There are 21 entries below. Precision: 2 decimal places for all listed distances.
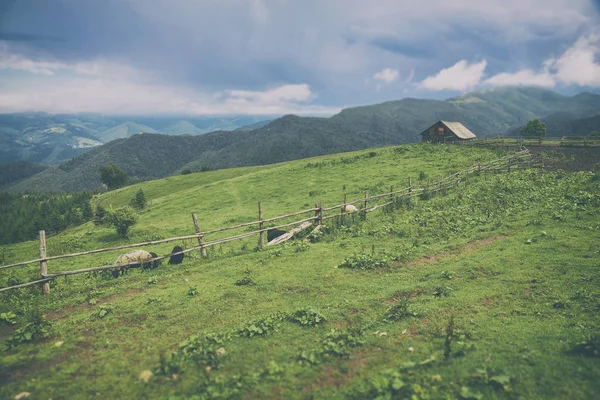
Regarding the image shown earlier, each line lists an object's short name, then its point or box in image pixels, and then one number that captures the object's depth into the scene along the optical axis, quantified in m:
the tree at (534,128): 82.71
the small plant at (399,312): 9.17
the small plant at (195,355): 7.22
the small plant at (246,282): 12.14
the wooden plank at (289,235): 18.62
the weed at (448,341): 7.24
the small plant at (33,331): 8.53
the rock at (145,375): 7.00
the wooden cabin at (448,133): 69.38
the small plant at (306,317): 9.09
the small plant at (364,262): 13.25
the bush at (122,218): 27.11
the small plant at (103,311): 10.01
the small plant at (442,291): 10.33
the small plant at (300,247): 15.95
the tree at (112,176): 101.84
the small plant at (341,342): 7.69
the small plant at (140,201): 46.84
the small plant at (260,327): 8.68
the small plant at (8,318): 9.72
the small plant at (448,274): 11.54
